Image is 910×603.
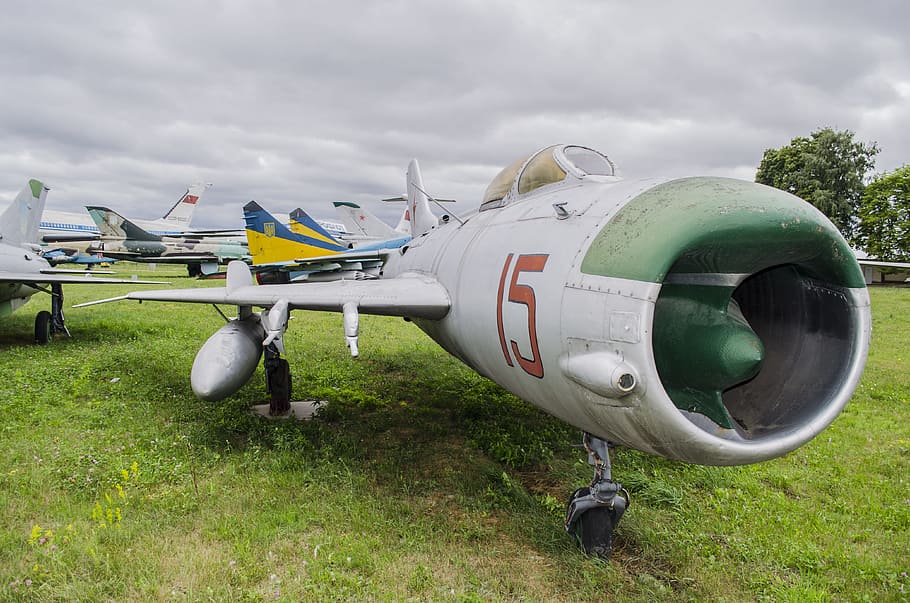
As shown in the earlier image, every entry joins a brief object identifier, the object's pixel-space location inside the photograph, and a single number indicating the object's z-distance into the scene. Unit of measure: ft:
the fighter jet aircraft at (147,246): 96.12
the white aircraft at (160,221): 151.50
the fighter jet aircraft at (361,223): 84.12
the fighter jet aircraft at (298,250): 65.21
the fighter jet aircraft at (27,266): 32.01
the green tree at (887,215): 128.06
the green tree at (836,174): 126.52
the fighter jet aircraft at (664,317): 7.76
